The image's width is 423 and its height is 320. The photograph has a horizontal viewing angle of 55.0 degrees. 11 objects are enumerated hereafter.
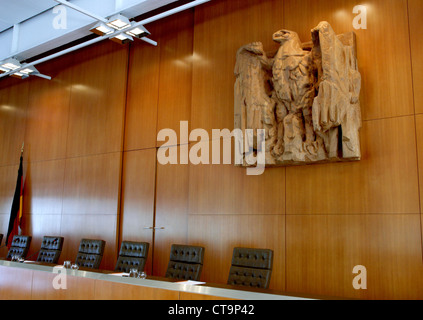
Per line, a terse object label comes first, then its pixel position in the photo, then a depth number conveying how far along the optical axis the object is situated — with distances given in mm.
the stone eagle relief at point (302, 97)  4398
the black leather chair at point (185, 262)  4508
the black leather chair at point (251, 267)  4000
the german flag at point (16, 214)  8031
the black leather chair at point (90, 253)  5488
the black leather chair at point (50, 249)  6057
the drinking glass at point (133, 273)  3908
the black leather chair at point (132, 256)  4988
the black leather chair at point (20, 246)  6547
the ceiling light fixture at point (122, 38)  6151
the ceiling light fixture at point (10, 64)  7574
